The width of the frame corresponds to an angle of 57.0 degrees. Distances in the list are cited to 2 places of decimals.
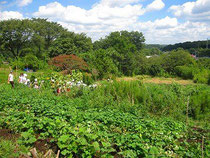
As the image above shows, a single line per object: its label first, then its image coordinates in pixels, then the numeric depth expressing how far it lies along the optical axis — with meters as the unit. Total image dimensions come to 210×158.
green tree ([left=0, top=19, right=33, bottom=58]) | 27.59
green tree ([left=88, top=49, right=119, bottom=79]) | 15.96
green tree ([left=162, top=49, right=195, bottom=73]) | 21.22
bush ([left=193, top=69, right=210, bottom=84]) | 16.22
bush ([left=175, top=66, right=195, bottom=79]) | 18.79
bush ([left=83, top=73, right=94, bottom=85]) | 12.10
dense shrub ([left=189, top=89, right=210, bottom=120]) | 5.59
